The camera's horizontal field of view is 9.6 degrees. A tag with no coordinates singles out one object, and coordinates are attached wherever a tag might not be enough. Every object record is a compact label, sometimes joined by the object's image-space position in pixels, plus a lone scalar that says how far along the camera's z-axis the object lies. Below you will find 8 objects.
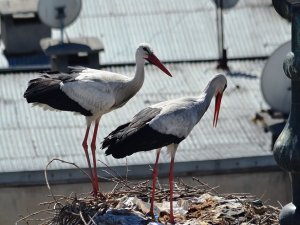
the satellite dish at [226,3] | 30.20
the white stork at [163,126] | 16.23
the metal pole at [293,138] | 11.38
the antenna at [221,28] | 28.92
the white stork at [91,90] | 17.42
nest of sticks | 16.52
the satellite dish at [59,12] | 28.45
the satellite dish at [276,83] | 25.78
